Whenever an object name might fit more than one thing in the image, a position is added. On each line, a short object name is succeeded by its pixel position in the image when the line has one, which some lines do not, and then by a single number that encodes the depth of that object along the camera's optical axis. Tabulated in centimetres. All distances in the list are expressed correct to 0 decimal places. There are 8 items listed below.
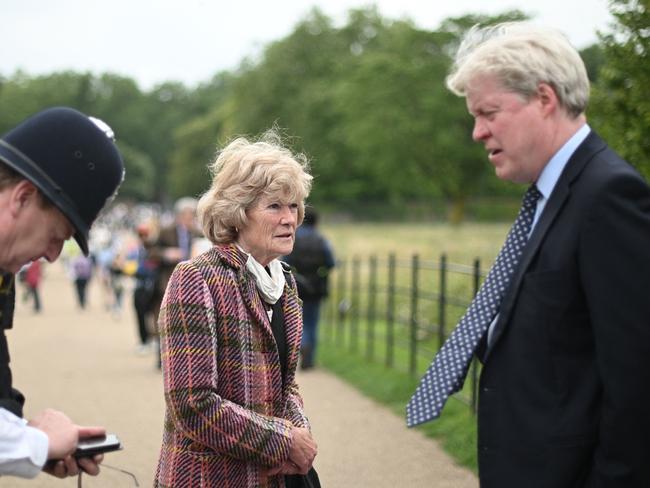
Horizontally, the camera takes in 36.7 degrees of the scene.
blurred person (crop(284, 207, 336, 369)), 1196
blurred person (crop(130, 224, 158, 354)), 1334
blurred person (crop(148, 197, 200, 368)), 1202
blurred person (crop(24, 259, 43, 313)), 2125
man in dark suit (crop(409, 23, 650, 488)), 233
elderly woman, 303
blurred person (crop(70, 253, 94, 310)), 2136
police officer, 223
